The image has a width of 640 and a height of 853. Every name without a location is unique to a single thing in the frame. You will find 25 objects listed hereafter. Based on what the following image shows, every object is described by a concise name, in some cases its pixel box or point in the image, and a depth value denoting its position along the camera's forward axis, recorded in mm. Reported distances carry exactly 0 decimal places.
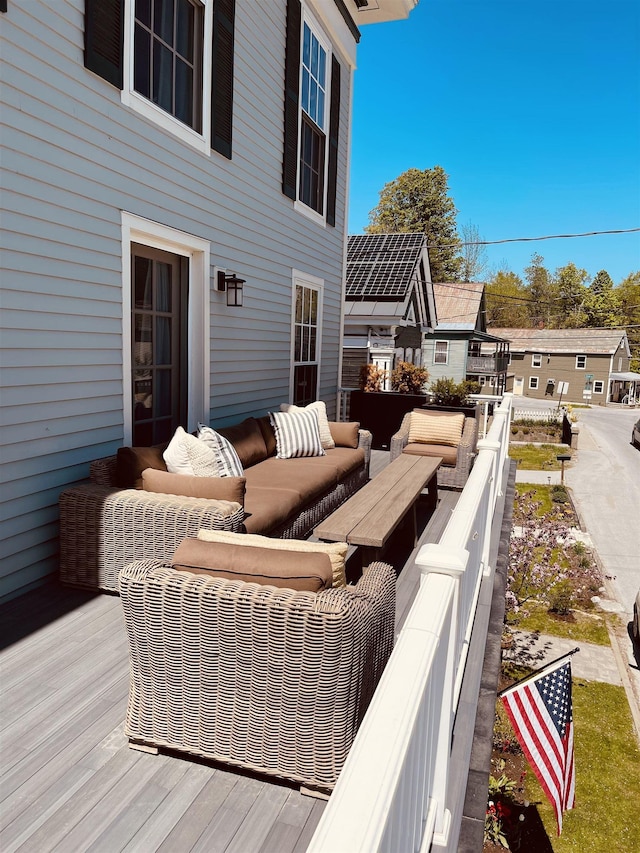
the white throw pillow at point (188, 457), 3664
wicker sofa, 3066
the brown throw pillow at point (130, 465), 3475
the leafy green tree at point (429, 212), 36062
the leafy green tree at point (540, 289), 51500
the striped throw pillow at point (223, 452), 3982
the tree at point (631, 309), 49906
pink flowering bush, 10219
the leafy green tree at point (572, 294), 50500
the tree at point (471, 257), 38938
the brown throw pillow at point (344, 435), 5953
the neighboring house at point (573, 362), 40344
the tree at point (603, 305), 49719
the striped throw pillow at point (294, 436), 5445
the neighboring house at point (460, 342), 23797
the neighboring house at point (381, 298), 13391
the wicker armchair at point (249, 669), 1812
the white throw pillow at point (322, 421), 5777
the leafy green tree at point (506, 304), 49344
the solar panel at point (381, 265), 13993
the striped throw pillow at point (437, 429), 6539
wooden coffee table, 3238
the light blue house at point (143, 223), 3104
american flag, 3279
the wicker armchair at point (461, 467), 6066
